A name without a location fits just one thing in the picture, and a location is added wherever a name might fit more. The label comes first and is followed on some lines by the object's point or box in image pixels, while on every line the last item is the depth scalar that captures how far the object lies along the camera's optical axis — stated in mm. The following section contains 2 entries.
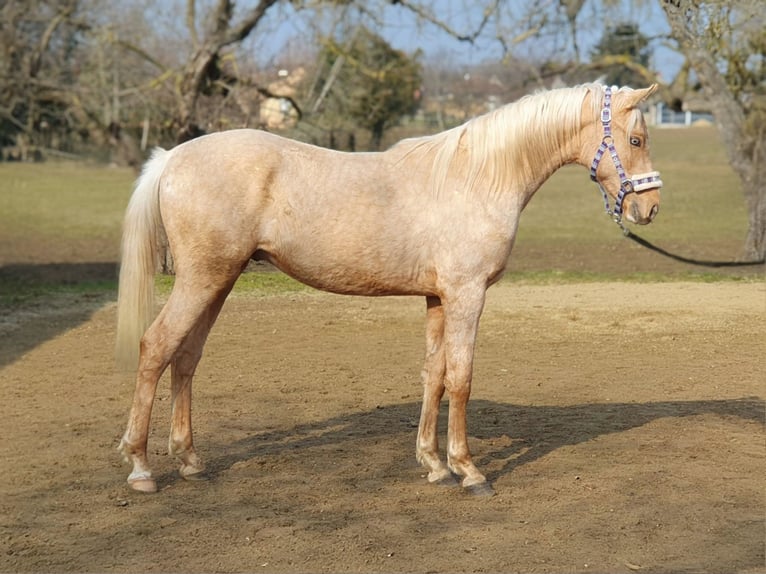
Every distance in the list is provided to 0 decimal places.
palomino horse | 4828
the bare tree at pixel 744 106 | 14953
